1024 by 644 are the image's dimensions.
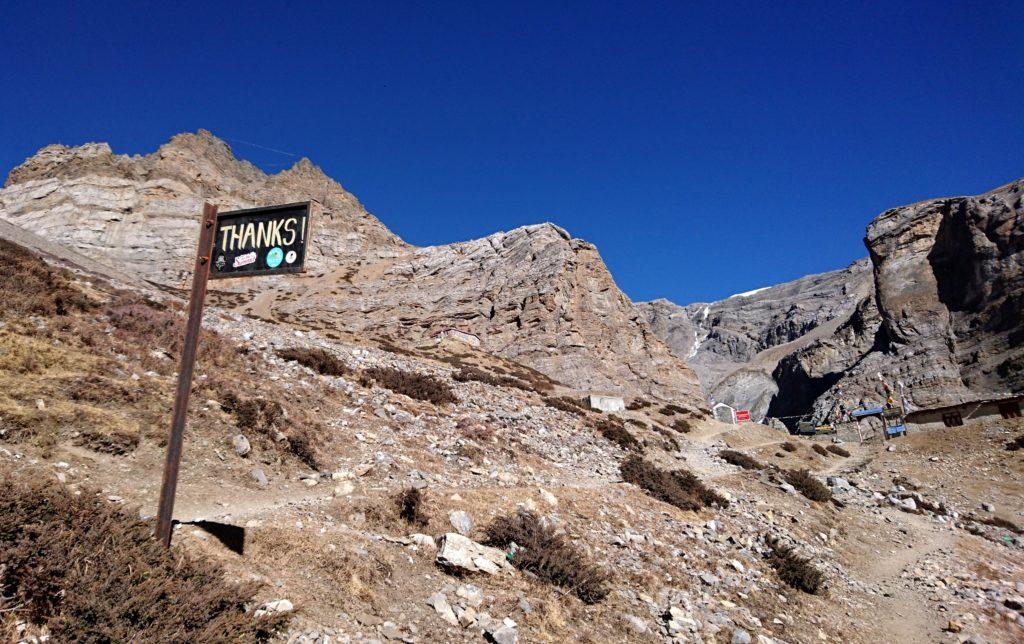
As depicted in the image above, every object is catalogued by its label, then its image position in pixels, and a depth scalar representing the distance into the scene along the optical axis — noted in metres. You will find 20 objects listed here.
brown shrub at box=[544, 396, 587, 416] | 25.91
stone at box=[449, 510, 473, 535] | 8.81
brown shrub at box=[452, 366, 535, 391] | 25.92
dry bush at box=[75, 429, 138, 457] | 8.24
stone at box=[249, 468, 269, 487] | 9.48
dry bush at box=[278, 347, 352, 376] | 17.66
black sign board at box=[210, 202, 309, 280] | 5.40
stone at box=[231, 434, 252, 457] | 10.21
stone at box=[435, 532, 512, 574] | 7.35
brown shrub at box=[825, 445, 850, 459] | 36.71
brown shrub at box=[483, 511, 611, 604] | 7.79
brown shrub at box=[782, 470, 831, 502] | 19.27
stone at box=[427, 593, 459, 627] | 6.22
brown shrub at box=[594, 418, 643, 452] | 22.58
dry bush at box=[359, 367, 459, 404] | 18.56
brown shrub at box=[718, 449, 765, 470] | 24.28
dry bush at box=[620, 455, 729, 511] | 14.23
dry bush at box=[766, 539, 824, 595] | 10.76
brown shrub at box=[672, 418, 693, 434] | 37.10
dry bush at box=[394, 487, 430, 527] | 8.62
